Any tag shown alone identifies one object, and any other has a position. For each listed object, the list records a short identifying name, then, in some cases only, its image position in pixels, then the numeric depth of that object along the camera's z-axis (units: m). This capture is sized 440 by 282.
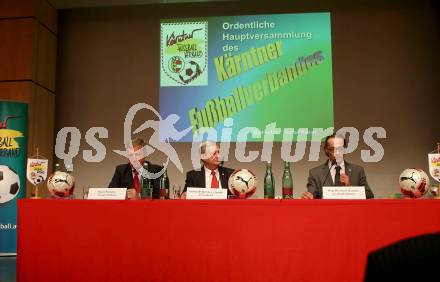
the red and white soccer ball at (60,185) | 2.38
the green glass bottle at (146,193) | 2.25
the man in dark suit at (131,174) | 3.33
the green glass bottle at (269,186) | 2.38
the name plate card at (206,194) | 2.17
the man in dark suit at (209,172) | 3.18
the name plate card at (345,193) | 2.09
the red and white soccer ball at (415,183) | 2.19
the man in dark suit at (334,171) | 3.01
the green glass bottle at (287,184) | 2.32
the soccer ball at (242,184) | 2.26
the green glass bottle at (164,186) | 2.54
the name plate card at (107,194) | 2.23
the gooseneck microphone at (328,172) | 3.02
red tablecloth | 2.00
